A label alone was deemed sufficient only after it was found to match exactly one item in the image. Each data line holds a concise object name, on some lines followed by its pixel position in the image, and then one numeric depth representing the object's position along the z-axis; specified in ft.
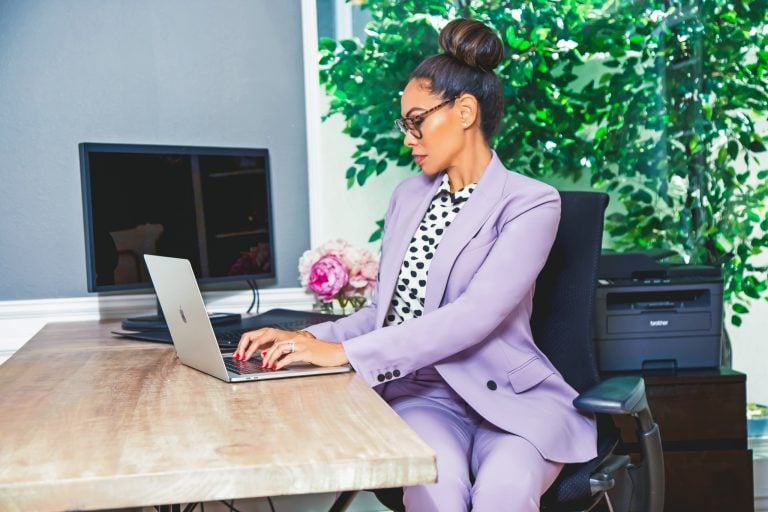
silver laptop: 5.14
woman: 5.72
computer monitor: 7.90
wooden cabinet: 8.38
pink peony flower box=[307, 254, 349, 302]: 8.75
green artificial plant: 10.20
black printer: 8.50
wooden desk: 3.35
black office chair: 5.91
